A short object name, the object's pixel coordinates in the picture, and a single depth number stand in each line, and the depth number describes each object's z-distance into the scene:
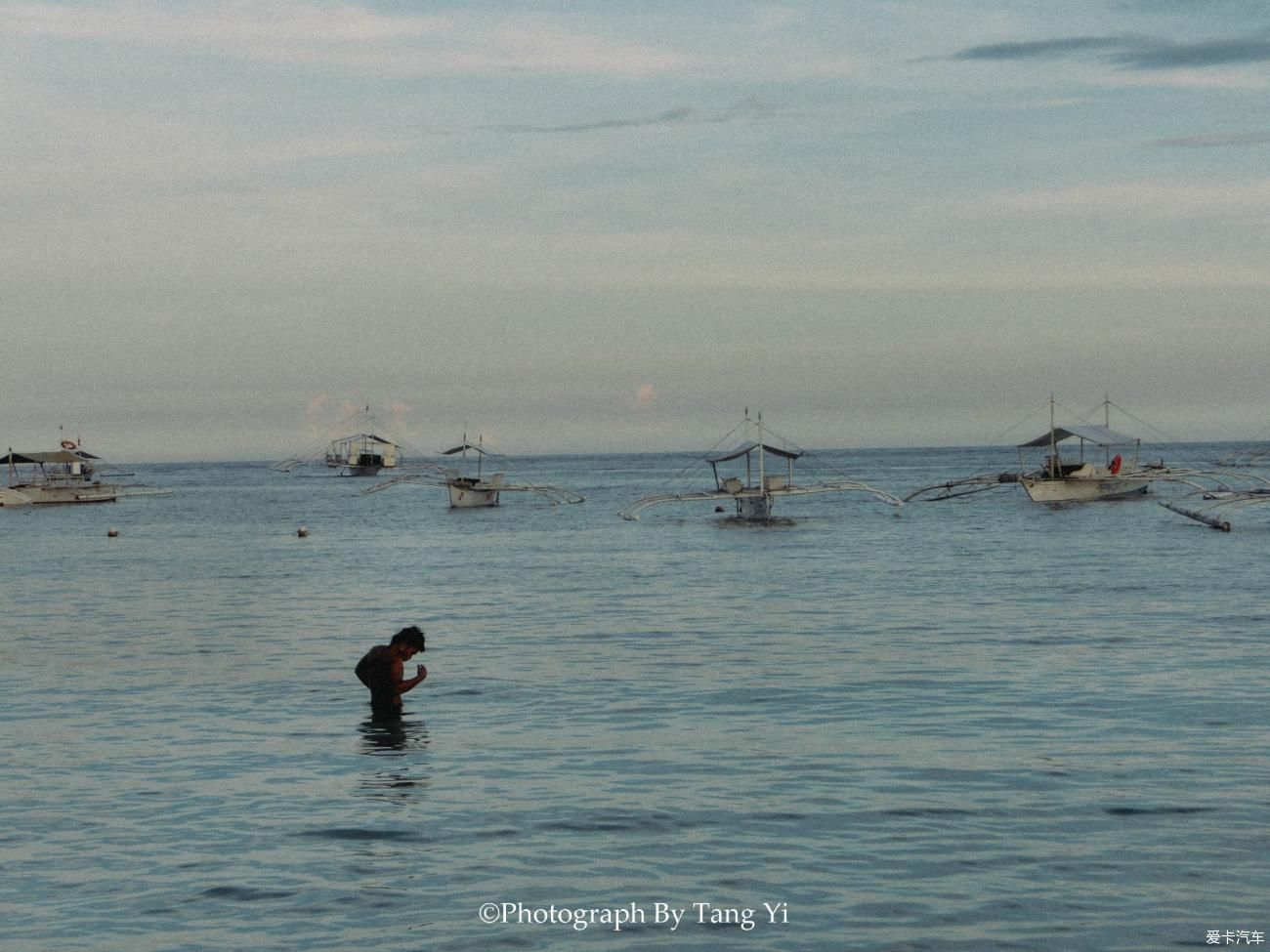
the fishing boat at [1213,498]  82.62
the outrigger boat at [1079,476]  112.81
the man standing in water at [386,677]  23.64
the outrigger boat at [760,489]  90.28
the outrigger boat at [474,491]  131.38
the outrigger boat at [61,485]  147.12
